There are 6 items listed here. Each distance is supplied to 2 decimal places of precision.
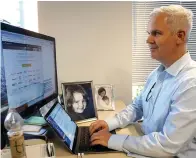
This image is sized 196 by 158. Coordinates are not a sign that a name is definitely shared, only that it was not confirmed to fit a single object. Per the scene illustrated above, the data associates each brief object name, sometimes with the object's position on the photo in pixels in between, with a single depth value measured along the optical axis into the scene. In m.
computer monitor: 0.77
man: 0.87
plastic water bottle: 0.65
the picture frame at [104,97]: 1.64
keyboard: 0.92
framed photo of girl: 1.36
